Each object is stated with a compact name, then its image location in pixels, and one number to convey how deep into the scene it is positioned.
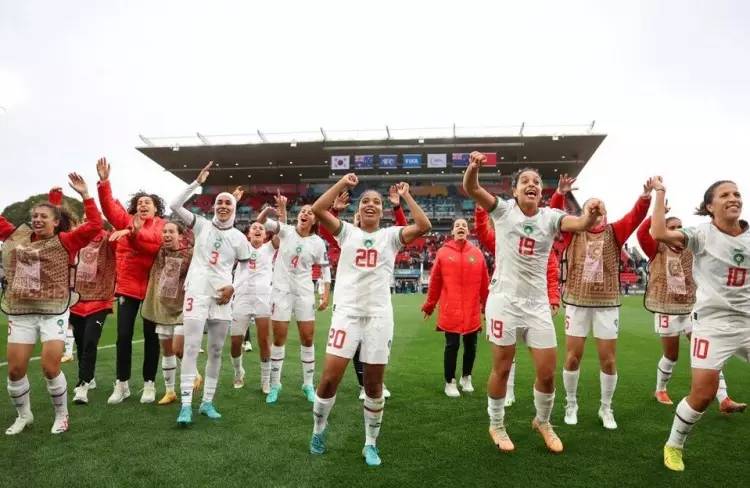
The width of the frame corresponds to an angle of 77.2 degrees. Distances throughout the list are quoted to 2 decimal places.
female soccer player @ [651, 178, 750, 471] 3.92
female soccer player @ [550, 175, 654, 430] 5.22
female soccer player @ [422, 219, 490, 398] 6.68
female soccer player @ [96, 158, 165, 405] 6.18
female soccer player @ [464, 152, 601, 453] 4.43
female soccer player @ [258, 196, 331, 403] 6.55
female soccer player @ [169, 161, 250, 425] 5.34
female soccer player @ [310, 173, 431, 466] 4.20
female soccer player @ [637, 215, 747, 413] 6.18
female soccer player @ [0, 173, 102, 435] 4.83
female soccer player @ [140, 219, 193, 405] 6.25
